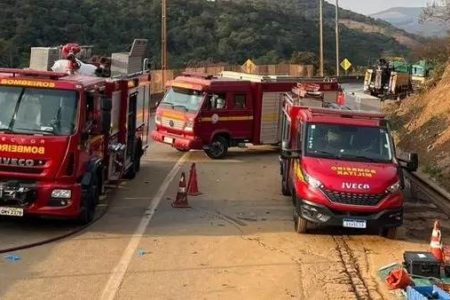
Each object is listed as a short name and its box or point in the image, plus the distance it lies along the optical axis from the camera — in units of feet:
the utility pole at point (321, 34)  189.16
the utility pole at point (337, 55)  196.40
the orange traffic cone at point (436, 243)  32.63
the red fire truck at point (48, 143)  36.55
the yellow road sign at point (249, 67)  145.88
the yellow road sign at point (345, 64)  201.21
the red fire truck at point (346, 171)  37.99
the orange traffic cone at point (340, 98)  77.96
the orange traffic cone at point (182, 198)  46.29
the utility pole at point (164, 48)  142.41
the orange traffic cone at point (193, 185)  51.01
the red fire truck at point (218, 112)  71.20
